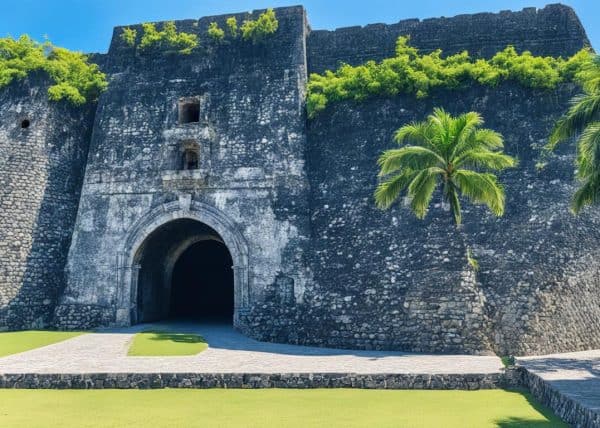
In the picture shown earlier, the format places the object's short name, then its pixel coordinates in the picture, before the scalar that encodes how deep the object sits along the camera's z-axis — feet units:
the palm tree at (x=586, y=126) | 36.01
